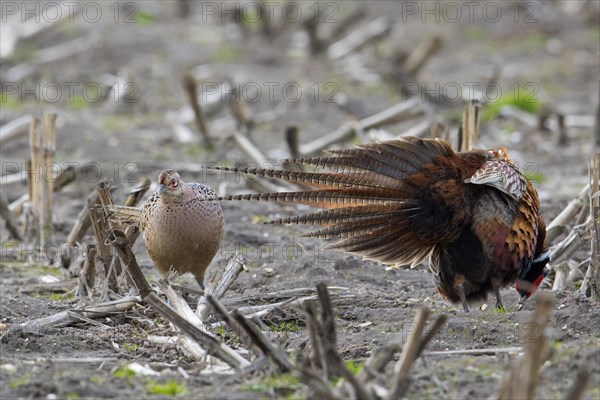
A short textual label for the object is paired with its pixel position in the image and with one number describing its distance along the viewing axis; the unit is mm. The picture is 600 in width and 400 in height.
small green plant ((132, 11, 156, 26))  33131
